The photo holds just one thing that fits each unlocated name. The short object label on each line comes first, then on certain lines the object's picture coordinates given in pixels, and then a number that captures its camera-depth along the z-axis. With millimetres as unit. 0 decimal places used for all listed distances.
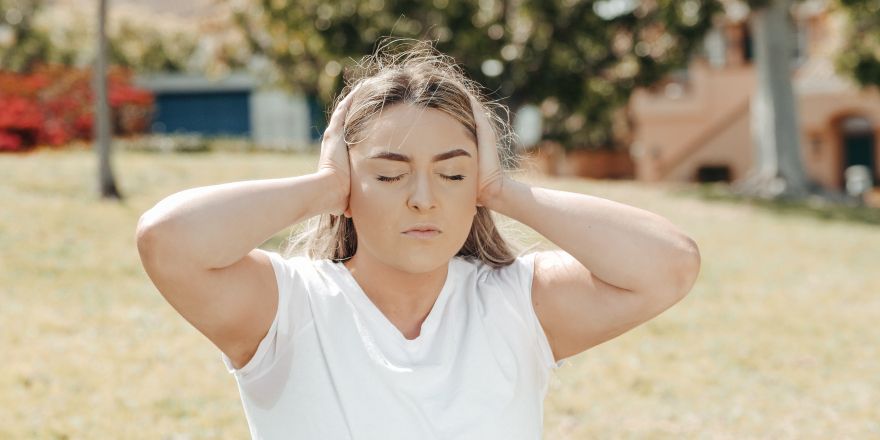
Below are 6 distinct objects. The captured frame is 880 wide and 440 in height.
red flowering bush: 18062
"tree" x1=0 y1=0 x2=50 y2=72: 24969
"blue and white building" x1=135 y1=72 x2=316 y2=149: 31453
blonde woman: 2244
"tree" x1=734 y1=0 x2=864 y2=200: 16688
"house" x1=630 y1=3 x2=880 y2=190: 27172
